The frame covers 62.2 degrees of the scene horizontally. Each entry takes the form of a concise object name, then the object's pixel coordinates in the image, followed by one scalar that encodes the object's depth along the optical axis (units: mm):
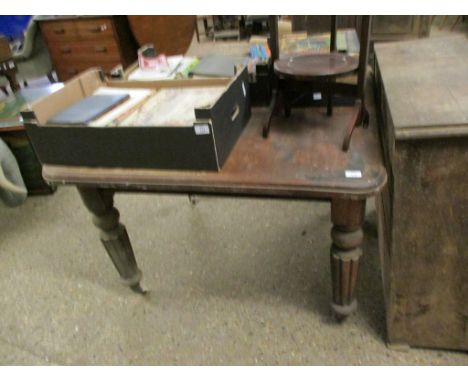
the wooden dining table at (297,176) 829
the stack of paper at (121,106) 937
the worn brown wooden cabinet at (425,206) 761
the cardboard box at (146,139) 836
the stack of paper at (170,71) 1222
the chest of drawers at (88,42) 2854
